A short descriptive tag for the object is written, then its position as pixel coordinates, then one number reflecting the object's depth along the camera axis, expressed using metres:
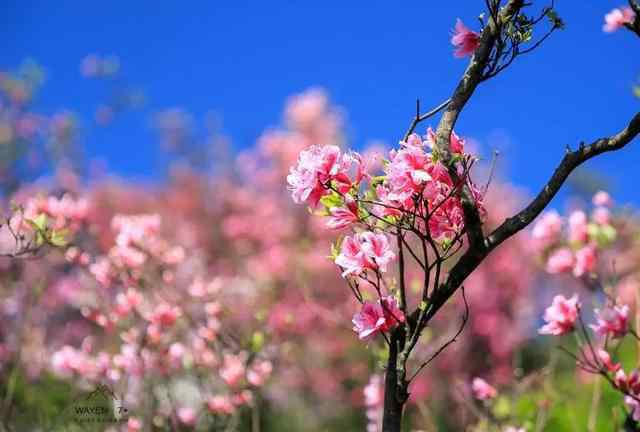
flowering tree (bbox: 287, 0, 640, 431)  1.83
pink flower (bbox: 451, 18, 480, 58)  2.11
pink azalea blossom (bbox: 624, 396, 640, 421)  2.34
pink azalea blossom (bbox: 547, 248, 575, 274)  3.23
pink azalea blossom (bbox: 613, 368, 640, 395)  2.40
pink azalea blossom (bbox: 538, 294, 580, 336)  2.56
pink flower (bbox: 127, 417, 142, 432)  3.52
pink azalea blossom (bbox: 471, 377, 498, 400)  3.27
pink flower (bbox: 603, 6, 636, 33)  2.83
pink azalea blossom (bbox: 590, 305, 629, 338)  2.49
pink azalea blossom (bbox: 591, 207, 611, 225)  3.37
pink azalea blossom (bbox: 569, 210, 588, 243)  3.31
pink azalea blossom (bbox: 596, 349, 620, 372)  2.44
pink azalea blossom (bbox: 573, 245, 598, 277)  3.15
